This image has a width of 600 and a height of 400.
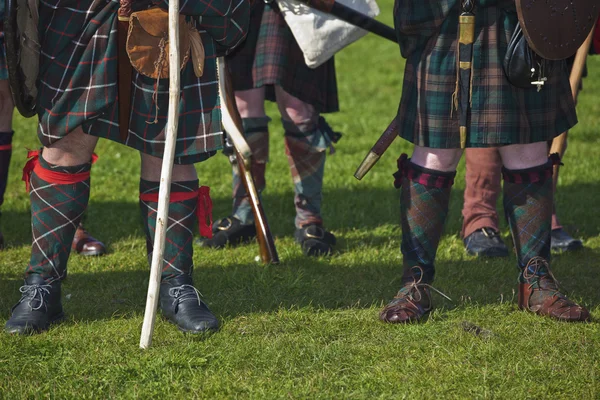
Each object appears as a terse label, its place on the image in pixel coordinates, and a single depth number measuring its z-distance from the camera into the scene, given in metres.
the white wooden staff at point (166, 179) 6.26
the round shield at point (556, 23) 6.55
